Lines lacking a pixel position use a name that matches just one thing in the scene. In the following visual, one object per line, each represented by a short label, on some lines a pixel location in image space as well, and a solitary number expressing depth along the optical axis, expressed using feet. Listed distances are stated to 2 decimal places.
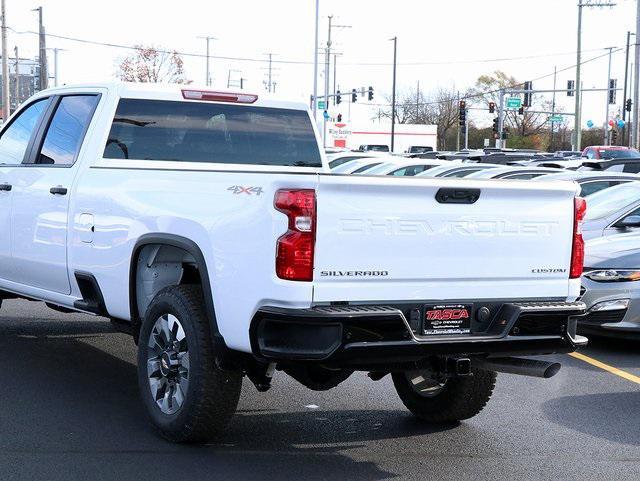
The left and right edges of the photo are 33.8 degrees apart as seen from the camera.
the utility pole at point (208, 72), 280.76
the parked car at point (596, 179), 51.80
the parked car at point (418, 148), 257.67
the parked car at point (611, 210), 41.29
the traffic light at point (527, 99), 234.91
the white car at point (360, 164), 81.35
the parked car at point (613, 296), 30.86
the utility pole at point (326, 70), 230.56
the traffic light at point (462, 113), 226.99
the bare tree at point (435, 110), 402.72
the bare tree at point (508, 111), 377.91
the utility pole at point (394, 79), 248.52
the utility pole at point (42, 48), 178.29
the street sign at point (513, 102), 240.94
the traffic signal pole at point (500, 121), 228.55
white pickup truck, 17.33
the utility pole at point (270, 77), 355.56
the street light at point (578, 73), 169.17
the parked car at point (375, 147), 239.30
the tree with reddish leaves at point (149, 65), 255.70
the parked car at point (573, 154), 167.28
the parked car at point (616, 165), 84.53
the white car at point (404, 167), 76.54
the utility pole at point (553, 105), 367.25
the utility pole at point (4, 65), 149.90
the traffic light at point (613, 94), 246.78
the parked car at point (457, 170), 66.18
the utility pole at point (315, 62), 170.56
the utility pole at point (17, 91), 316.58
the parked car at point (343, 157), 89.86
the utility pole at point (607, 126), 257.79
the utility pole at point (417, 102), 410.21
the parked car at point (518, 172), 57.35
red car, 147.74
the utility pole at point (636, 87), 144.36
